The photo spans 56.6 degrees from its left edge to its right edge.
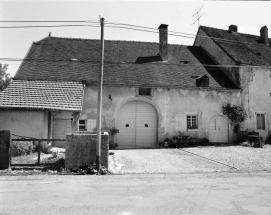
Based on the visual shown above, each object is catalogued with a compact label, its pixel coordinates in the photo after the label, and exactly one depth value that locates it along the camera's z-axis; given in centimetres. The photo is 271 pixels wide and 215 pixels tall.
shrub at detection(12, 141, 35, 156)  1199
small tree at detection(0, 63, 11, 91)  3414
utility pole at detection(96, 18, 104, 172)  944
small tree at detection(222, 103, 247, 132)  1905
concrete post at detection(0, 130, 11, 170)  937
